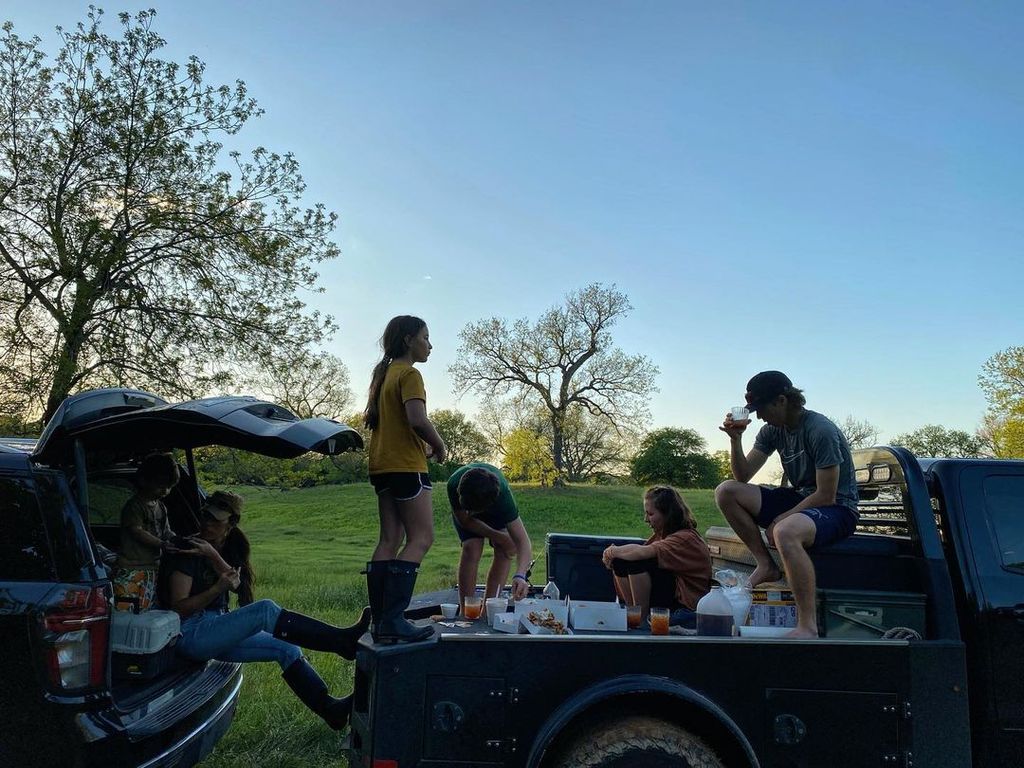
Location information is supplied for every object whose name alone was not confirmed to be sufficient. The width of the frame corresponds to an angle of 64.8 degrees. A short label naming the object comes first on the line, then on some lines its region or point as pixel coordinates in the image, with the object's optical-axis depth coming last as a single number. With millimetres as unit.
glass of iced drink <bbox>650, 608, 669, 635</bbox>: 3541
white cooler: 3668
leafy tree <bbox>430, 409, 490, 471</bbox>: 53781
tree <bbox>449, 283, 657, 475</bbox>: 42406
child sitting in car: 4207
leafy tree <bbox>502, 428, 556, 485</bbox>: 40969
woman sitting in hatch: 4102
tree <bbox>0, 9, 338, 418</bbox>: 13016
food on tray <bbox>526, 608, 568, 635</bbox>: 3520
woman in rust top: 4266
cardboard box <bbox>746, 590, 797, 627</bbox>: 3777
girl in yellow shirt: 4234
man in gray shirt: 3646
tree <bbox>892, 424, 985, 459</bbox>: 53562
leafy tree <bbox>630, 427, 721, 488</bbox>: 46312
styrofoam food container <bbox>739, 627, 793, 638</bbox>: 3504
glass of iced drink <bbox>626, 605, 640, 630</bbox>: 3912
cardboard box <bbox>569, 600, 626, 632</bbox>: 3646
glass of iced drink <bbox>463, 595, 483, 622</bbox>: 4035
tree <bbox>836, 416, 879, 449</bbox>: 48416
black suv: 2916
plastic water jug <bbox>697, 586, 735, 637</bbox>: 3461
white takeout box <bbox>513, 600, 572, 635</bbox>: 3459
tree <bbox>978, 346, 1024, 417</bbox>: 32000
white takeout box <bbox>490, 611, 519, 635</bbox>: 3508
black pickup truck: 3029
